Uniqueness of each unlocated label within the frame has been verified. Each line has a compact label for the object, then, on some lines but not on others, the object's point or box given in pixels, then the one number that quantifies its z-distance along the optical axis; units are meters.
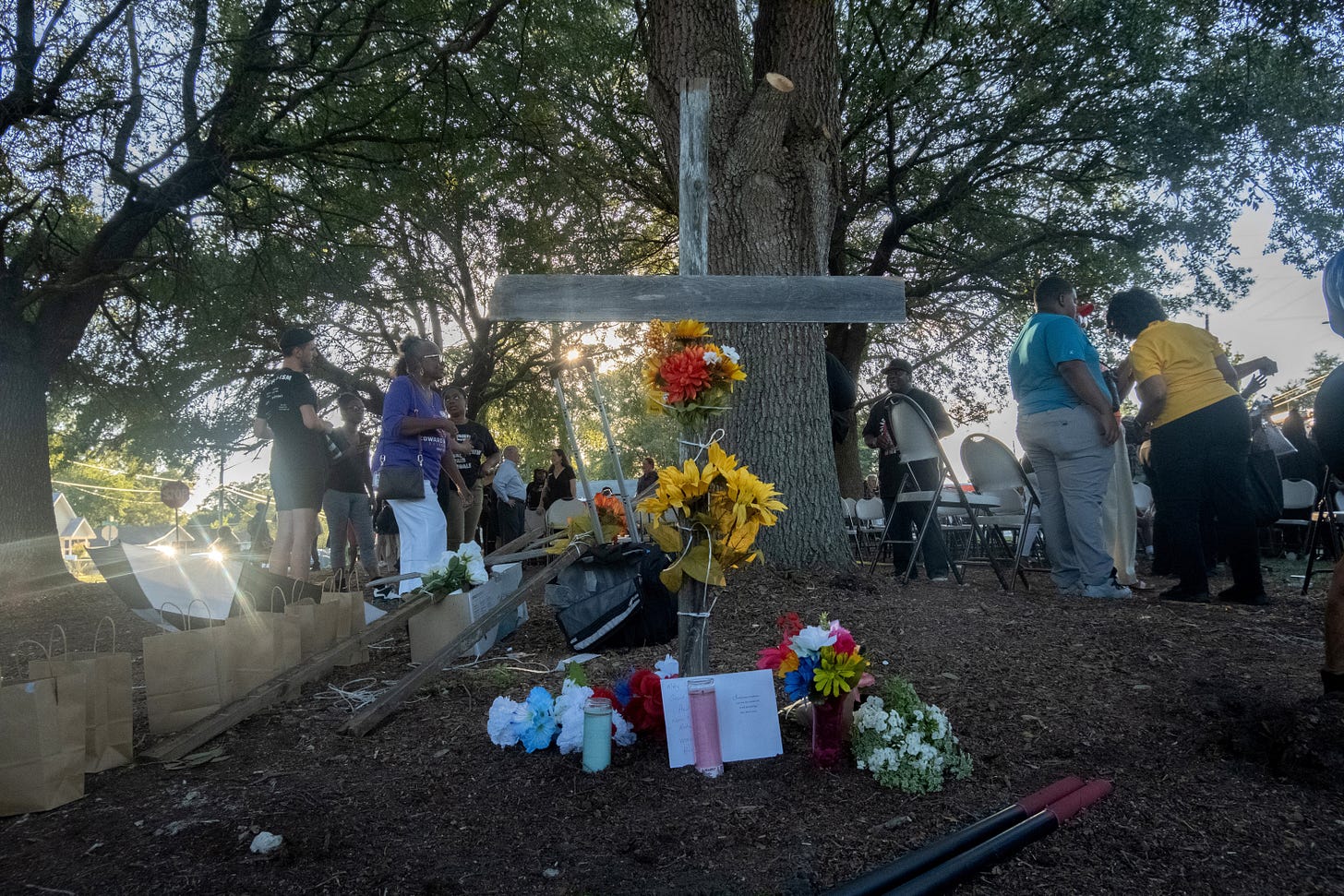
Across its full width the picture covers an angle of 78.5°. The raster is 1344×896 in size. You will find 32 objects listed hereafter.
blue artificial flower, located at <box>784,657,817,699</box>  2.49
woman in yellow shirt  4.50
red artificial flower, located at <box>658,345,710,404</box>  2.62
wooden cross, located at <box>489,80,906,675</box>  2.90
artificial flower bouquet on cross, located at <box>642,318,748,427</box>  2.63
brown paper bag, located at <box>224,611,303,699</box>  3.35
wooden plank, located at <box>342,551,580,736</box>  3.07
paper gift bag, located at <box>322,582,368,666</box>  4.23
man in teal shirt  4.62
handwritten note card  2.48
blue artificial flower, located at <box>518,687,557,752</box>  2.75
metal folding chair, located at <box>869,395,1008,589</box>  5.57
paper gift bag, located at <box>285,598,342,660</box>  3.90
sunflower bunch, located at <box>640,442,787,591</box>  2.53
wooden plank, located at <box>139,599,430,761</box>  2.82
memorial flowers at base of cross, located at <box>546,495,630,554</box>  5.20
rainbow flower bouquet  2.44
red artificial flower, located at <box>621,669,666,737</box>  2.69
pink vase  2.51
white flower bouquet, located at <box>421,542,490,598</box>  4.35
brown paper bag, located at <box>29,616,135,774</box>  2.66
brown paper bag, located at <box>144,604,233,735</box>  3.02
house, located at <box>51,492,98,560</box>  30.09
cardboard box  4.31
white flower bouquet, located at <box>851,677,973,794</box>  2.35
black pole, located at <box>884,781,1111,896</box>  1.83
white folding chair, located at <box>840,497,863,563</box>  10.29
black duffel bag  4.01
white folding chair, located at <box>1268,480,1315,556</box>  6.74
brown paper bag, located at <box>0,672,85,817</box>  2.34
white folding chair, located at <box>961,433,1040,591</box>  5.59
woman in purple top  5.12
